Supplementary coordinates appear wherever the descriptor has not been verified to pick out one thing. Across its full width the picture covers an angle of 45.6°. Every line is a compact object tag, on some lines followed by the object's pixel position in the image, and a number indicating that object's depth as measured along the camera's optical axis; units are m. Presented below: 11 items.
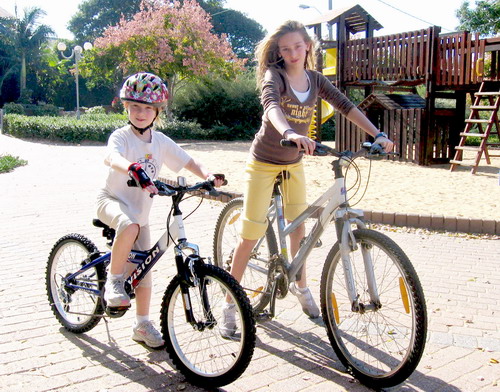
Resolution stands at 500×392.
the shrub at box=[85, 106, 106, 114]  37.64
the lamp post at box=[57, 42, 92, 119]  27.24
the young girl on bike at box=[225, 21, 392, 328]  3.61
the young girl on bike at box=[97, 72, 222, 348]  3.27
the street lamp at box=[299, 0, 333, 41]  20.02
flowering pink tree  22.77
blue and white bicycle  3.02
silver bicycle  2.96
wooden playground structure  12.90
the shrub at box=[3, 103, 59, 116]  37.91
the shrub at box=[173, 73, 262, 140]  25.05
